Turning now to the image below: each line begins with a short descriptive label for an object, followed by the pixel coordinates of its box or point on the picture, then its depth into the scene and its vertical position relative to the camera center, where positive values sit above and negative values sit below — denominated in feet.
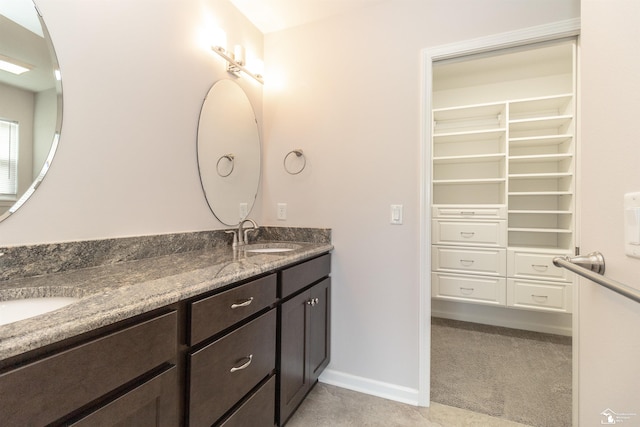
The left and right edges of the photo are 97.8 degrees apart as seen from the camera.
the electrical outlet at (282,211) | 6.81 +0.00
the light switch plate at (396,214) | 5.71 -0.03
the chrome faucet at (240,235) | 5.91 -0.53
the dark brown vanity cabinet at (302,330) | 4.35 -2.12
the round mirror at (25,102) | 2.93 +1.18
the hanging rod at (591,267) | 1.71 -0.41
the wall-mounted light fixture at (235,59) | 5.53 +3.25
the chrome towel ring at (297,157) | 6.61 +1.21
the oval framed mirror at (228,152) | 5.45 +1.25
